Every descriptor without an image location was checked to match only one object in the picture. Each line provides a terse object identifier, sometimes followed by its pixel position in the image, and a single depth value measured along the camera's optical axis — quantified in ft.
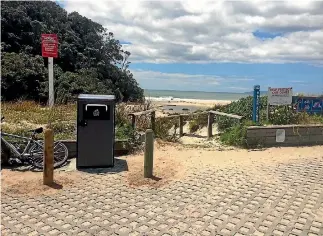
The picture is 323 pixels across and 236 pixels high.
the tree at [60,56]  73.46
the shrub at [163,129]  32.45
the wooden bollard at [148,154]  19.57
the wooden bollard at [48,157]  18.15
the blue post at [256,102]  33.27
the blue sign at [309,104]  35.81
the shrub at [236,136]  29.19
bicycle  21.39
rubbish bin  21.20
